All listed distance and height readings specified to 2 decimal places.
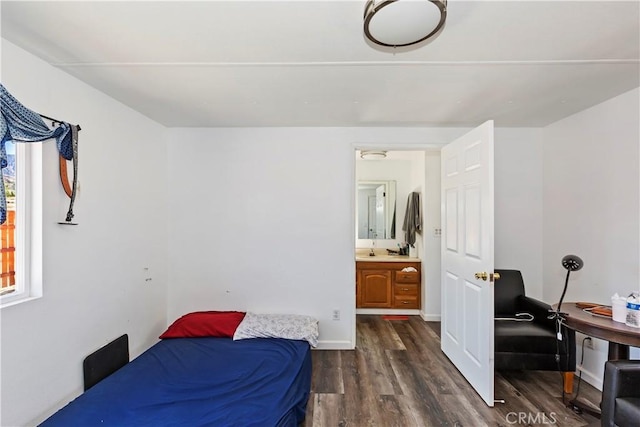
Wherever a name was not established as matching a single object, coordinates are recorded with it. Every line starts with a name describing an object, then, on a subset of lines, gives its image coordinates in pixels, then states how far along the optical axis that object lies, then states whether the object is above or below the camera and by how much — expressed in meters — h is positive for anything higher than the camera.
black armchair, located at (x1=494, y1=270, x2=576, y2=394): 2.32 -1.12
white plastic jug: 1.81 -0.64
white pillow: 2.77 -1.15
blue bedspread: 1.67 -1.21
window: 1.69 -0.09
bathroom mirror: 4.91 +0.04
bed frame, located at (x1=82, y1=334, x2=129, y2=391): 2.07 -1.17
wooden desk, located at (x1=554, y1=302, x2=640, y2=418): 1.74 -0.76
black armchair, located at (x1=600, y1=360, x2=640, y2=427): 1.54 -1.00
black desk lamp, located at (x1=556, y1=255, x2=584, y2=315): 2.21 -0.40
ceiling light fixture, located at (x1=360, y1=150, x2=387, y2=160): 4.27 +0.90
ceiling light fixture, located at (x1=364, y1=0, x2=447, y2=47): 1.21 +0.87
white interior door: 2.24 -0.39
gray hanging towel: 4.35 -0.10
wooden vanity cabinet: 4.21 -1.09
